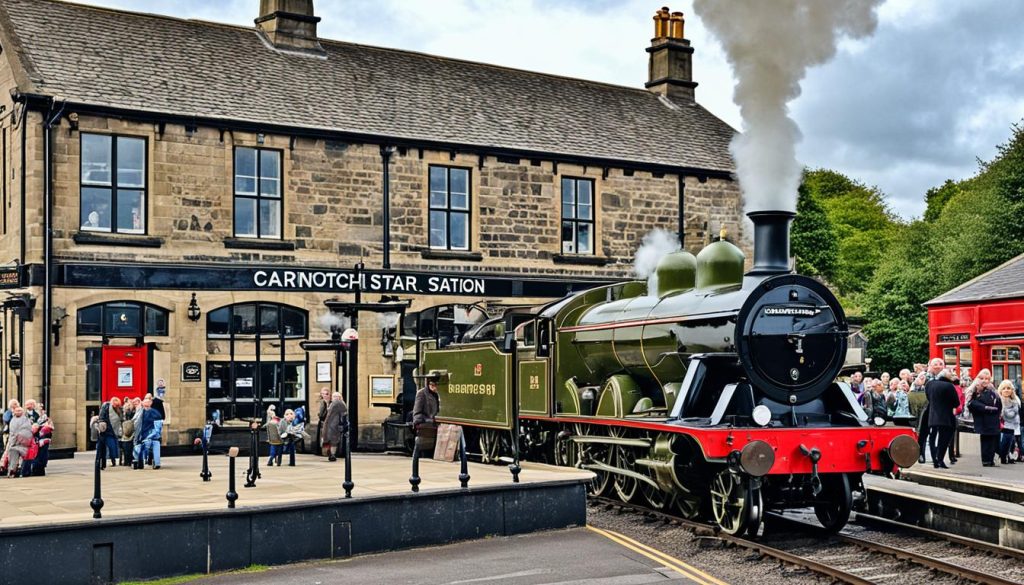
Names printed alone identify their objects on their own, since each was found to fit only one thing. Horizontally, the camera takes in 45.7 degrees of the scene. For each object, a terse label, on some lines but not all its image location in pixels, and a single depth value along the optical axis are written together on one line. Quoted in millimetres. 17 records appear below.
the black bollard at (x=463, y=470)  12406
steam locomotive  11836
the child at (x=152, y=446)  17109
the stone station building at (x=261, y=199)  20172
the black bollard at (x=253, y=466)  13498
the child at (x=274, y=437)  17234
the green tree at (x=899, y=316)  47250
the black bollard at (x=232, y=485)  10984
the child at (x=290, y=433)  17469
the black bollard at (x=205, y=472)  14656
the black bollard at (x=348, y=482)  11773
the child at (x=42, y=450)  15711
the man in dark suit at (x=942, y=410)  17250
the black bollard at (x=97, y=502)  10344
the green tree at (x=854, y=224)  70375
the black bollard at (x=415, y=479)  12211
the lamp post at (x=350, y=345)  20547
